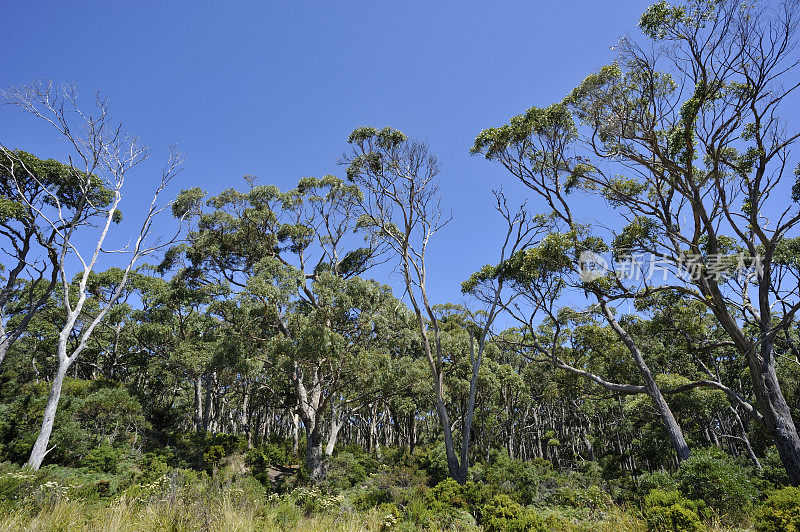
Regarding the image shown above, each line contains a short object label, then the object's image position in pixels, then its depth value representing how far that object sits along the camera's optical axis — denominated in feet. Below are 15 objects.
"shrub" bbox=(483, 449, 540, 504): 35.99
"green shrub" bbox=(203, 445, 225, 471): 43.06
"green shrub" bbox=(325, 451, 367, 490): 41.50
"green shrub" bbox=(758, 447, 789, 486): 35.58
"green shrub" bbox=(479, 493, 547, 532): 18.54
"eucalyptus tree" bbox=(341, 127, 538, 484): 44.19
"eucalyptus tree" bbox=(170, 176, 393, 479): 40.27
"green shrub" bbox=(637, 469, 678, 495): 26.11
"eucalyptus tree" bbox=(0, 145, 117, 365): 38.04
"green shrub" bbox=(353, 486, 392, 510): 27.66
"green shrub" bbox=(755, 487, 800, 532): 15.51
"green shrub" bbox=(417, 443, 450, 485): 54.19
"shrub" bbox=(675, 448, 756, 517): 22.21
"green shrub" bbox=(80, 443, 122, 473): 38.50
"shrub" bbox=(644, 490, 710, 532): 16.76
